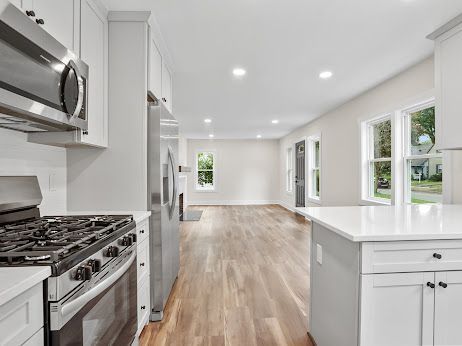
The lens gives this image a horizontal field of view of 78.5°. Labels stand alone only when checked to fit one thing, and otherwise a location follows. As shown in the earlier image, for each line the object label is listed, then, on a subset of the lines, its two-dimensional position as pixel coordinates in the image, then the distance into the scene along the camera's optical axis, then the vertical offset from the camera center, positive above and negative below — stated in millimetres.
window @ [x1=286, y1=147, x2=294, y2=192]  9372 +84
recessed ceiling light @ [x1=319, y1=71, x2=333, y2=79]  3547 +1273
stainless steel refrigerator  2287 -230
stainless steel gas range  996 -373
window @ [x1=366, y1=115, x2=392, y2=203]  4141 +216
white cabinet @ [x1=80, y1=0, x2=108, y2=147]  1907 +786
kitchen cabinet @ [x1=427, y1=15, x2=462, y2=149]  2188 +731
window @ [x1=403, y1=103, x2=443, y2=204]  3309 +182
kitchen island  1376 -555
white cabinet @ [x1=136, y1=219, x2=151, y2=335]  1998 -745
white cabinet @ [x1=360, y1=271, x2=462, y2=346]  1381 -671
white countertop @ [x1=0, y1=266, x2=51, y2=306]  773 -316
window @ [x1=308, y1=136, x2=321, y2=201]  7195 +144
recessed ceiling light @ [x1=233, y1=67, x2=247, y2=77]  3459 +1278
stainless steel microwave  1148 +454
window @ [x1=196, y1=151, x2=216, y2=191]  10484 +94
